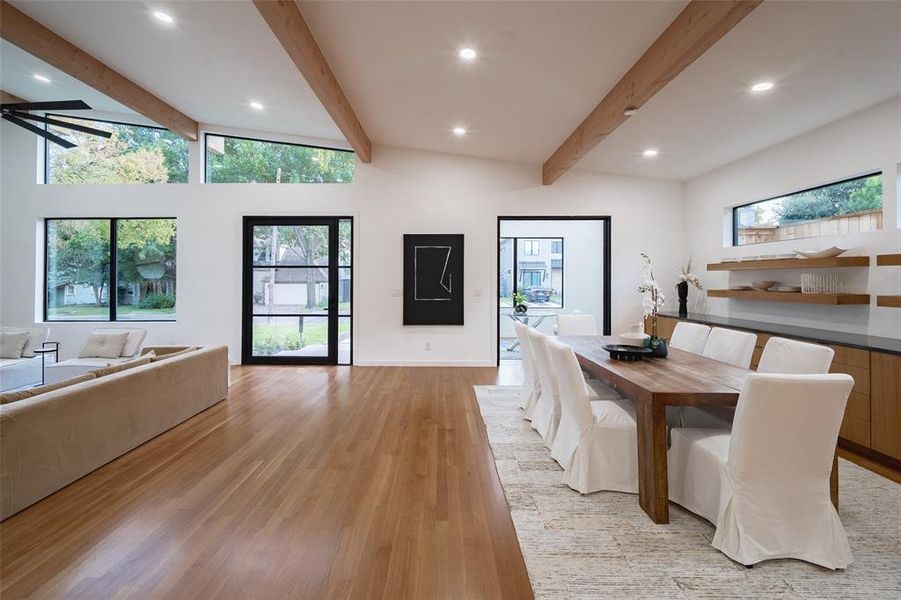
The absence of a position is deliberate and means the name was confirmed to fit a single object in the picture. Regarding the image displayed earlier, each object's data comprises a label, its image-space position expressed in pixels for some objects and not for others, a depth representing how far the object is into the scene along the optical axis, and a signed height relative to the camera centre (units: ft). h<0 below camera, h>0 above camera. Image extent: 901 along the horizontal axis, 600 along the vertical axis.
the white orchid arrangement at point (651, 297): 9.10 +0.15
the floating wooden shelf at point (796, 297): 11.14 +0.22
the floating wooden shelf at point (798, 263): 11.12 +1.28
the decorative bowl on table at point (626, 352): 9.18 -1.14
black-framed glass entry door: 20.15 +0.59
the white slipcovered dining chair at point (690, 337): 11.50 -0.99
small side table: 15.37 -1.95
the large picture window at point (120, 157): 20.48 +7.37
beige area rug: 5.26 -3.71
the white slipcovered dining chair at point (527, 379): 11.73 -2.31
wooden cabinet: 8.66 -2.19
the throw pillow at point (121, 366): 9.63 -1.70
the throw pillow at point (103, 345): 16.46 -1.83
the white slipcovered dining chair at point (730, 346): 9.64 -1.08
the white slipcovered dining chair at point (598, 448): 7.73 -2.81
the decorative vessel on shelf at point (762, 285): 14.33 +0.67
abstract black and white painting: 19.81 +1.15
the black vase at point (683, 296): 18.25 +0.33
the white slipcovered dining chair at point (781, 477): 5.36 -2.47
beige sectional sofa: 7.01 -2.60
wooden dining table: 6.55 -1.54
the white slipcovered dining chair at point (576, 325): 14.73 -0.82
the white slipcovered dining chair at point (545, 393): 9.73 -2.24
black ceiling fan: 12.03 +5.89
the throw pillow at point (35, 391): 7.51 -1.79
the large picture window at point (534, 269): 27.09 +2.31
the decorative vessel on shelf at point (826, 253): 11.73 +1.54
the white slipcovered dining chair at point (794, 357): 7.34 -1.06
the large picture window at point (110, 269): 20.48 +1.64
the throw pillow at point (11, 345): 16.05 -1.78
